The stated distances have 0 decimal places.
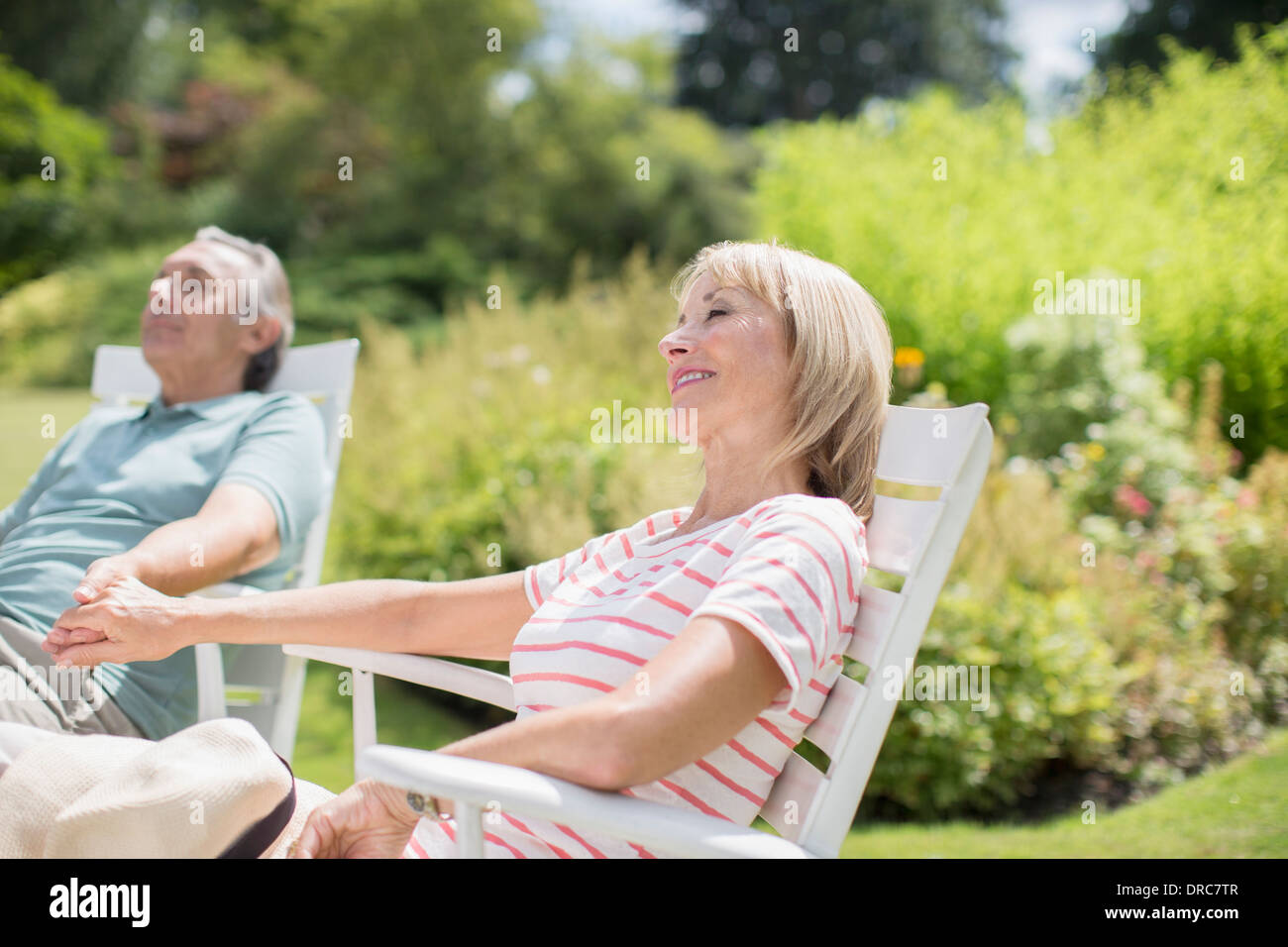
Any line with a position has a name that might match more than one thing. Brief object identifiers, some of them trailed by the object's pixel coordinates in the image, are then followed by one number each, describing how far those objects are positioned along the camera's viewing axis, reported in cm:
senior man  206
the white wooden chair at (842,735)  117
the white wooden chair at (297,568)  216
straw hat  138
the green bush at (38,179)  1518
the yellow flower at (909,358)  495
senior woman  126
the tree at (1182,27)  1576
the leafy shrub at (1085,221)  596
